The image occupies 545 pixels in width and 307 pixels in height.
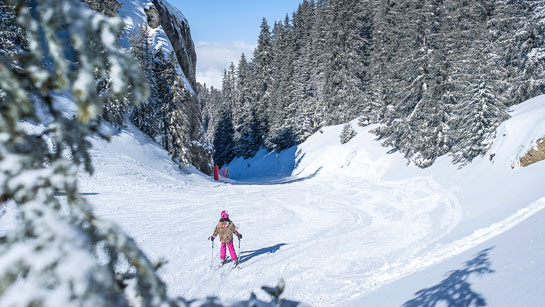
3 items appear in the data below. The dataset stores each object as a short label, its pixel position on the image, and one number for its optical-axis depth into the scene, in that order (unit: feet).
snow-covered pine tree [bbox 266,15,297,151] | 128.90
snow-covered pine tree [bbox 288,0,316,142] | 126.11
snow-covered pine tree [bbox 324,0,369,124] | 114.32
